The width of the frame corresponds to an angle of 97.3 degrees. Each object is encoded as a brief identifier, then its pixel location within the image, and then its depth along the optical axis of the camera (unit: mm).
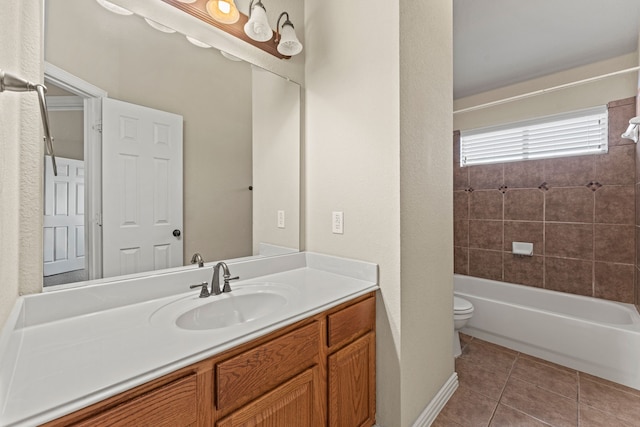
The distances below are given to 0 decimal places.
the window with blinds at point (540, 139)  2455
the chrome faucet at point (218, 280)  1225
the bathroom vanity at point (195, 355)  604
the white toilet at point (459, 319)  2186
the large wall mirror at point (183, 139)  1006
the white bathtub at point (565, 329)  1841
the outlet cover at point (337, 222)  1556
